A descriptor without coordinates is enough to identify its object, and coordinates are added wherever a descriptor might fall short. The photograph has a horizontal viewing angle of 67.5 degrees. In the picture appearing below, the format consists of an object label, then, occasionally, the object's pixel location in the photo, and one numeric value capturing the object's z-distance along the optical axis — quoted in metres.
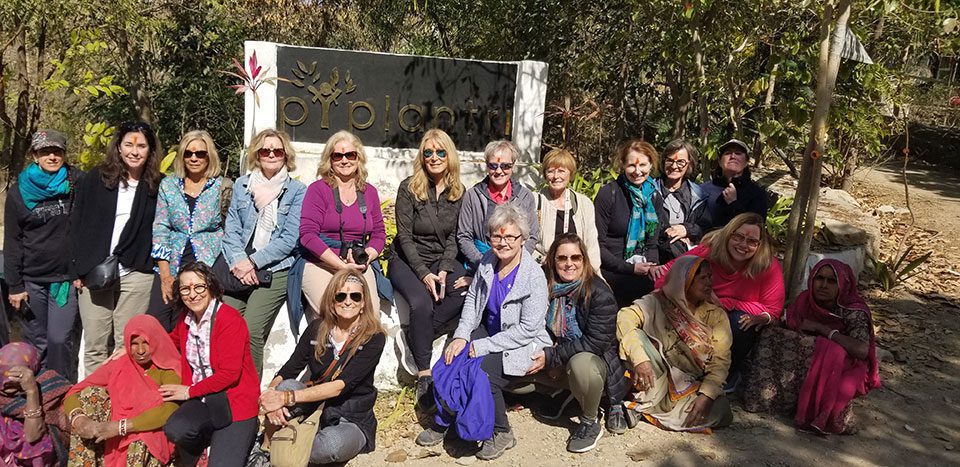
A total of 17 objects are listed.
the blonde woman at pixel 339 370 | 3.59
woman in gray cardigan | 3.90
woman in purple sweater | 4.27
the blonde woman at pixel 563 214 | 4.57
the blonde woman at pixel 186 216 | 4.08
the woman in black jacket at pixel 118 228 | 3.99
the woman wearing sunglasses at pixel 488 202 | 4.43
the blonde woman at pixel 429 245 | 4.34
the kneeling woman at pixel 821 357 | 4.05
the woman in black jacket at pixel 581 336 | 3.90
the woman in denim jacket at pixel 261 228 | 4.20
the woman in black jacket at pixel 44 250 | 3.95
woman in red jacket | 3.47
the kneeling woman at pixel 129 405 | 3.38
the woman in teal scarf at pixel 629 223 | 4.73
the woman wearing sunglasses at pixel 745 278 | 4.24
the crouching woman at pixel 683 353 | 4.07
